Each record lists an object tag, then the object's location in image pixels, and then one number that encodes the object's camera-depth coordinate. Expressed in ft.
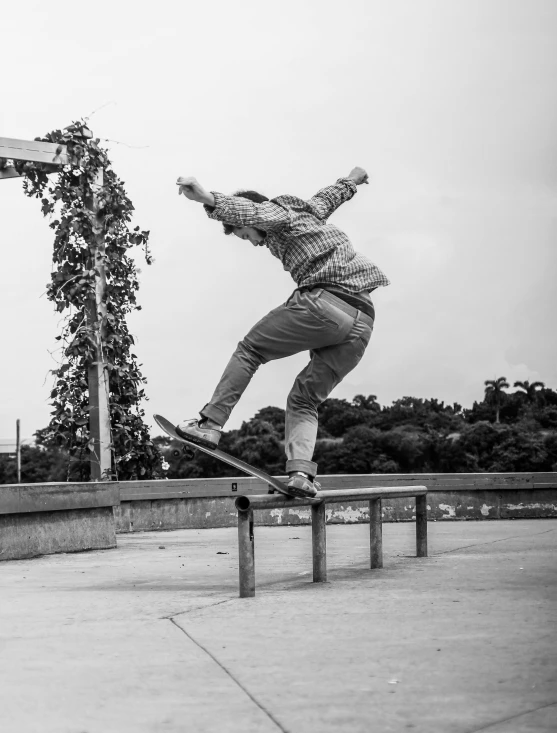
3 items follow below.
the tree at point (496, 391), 277.64
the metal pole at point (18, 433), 235.15
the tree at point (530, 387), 282.83
